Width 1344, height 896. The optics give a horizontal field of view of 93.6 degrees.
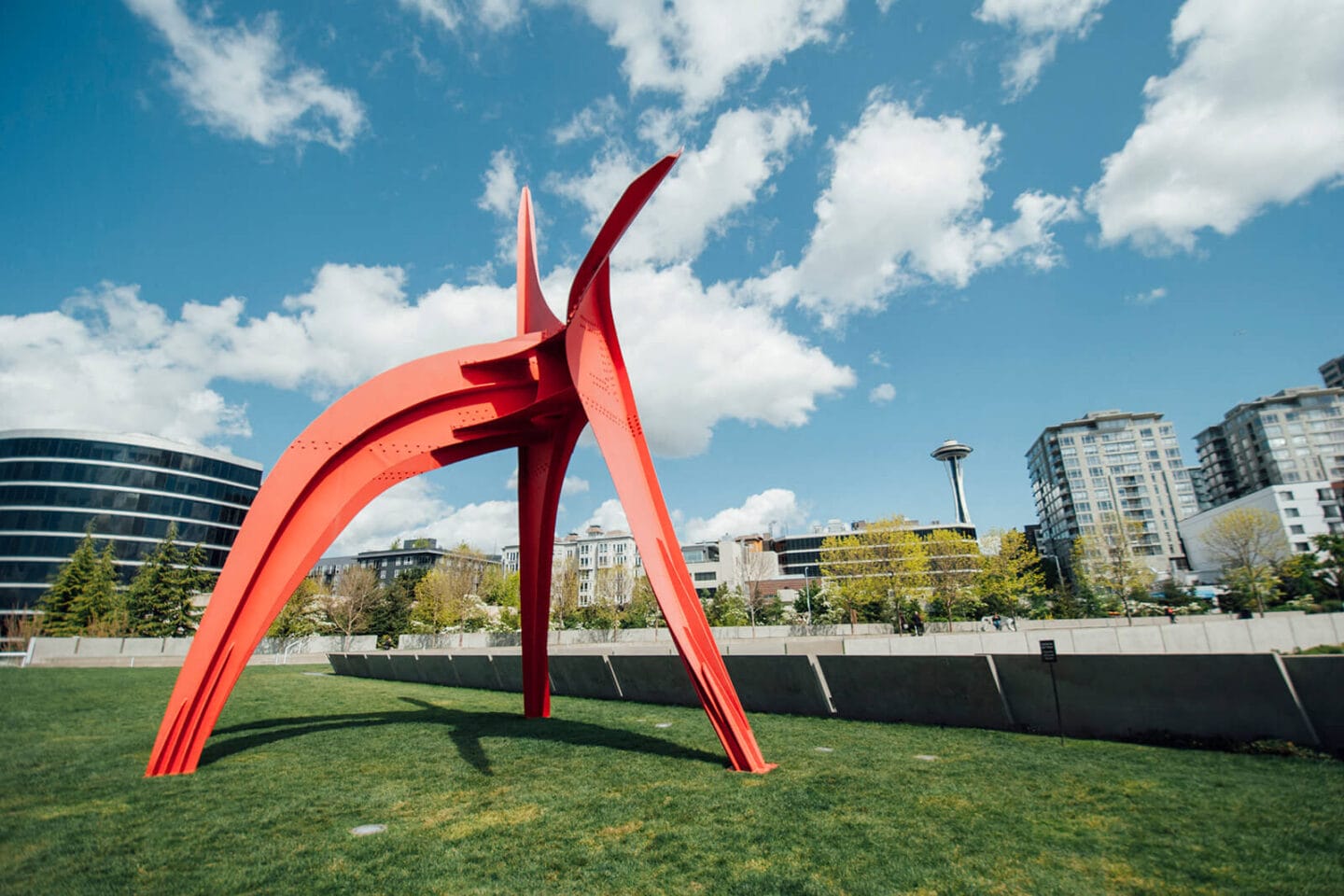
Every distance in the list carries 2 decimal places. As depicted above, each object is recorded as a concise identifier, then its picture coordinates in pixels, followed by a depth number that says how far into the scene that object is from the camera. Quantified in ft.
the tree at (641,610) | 172.96
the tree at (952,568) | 164.86
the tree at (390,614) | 166.30
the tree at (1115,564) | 165.78
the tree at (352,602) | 157.79
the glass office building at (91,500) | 209.97
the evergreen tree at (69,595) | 147.95
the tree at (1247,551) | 147.23
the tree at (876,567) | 165.68
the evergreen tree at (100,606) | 142.51
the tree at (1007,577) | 166.71
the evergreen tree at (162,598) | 147.33
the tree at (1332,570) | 114.33
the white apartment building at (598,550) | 408.67
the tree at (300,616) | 151.64
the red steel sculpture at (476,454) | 26.32
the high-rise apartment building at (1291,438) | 326.44
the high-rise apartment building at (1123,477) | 340.18
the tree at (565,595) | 177.27
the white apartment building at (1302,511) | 257.14
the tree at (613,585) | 207.62
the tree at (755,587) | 191.11
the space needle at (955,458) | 392.06
